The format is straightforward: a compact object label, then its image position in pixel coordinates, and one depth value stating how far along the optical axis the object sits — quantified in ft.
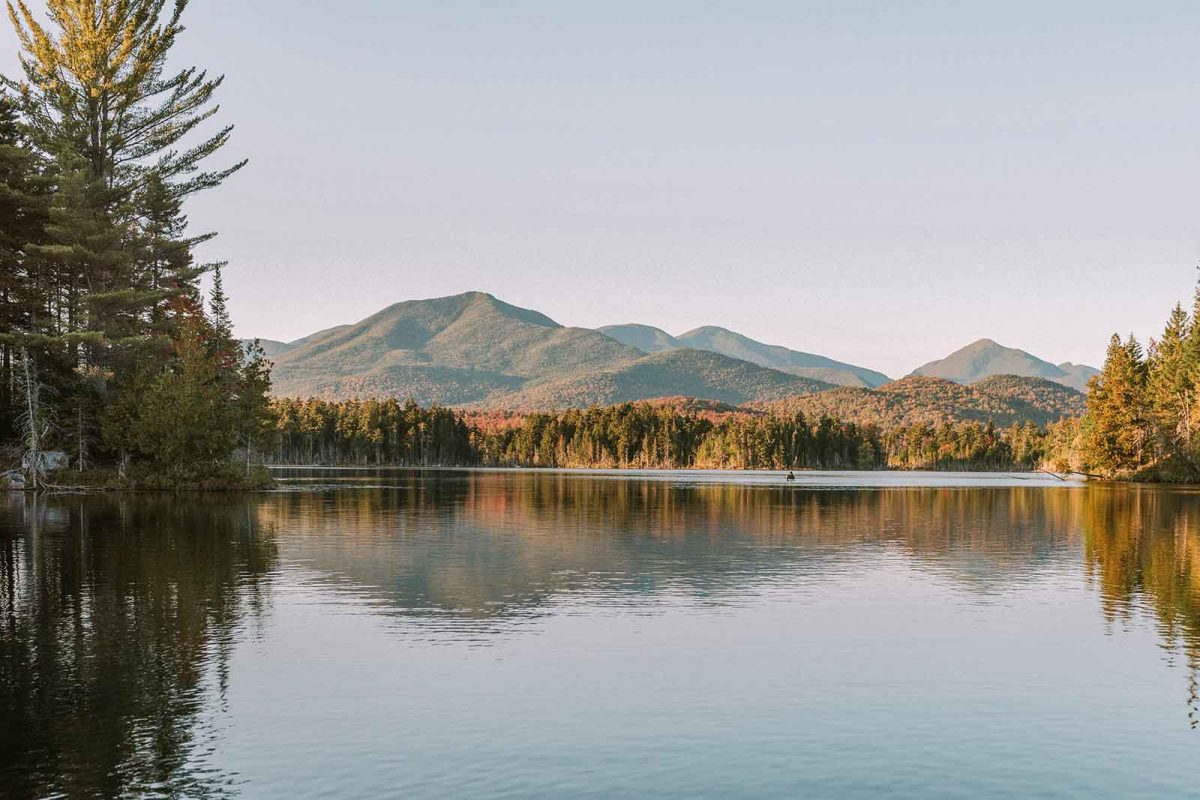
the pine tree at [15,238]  252.83
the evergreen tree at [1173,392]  396.37
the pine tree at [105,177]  248.32
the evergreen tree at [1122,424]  435.94
